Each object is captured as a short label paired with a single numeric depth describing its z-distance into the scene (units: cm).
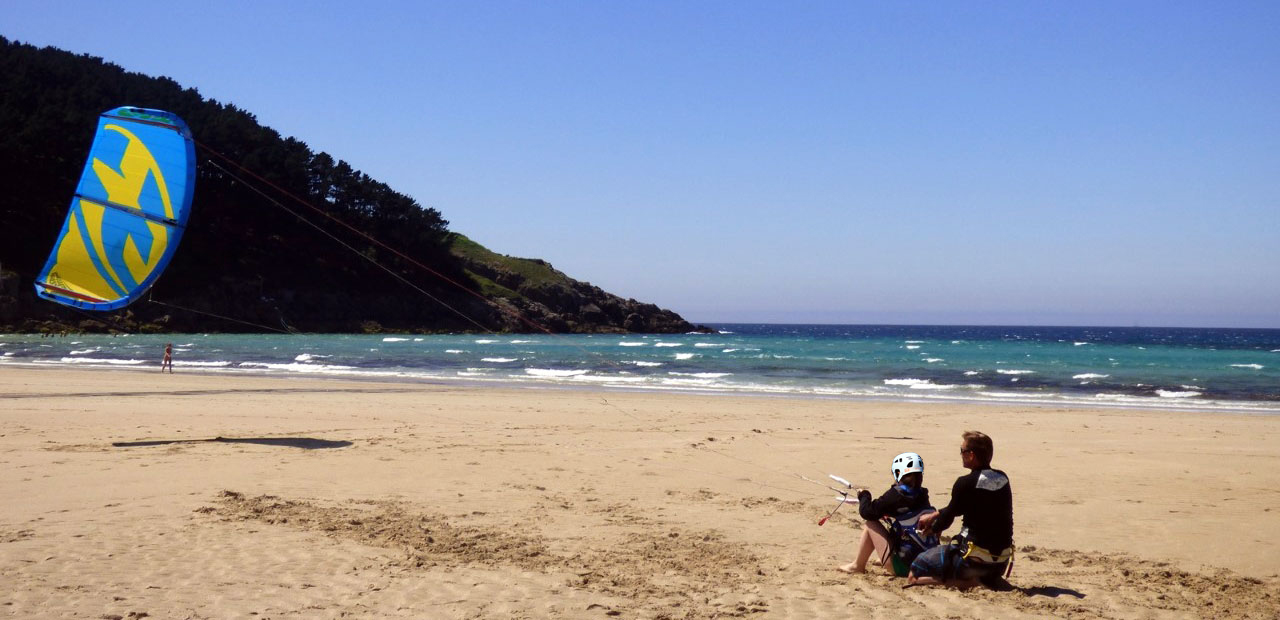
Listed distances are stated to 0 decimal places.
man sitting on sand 537
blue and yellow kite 1081
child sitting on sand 557
